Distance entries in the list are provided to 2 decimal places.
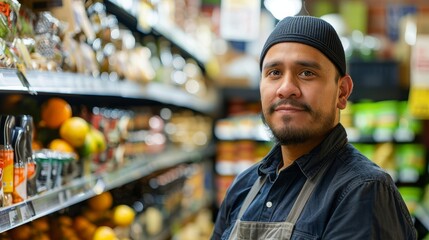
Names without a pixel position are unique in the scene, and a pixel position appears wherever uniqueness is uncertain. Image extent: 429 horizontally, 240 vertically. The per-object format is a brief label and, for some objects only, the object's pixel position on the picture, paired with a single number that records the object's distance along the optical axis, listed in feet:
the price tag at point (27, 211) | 6.42
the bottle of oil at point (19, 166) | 6.56
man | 5.59
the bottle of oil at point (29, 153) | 6.95
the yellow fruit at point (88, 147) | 9.07
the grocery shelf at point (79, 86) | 6.15
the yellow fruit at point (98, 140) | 9.62
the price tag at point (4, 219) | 5.87
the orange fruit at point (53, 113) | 8.84
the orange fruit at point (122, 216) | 10.68
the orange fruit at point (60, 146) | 8.48
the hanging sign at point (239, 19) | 22.90
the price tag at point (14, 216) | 6.10
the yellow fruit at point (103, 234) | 9.52
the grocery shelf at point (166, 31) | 10.69
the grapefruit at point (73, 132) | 8.81
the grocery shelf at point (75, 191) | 6.22
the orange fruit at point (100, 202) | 10.51
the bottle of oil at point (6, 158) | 6.29
